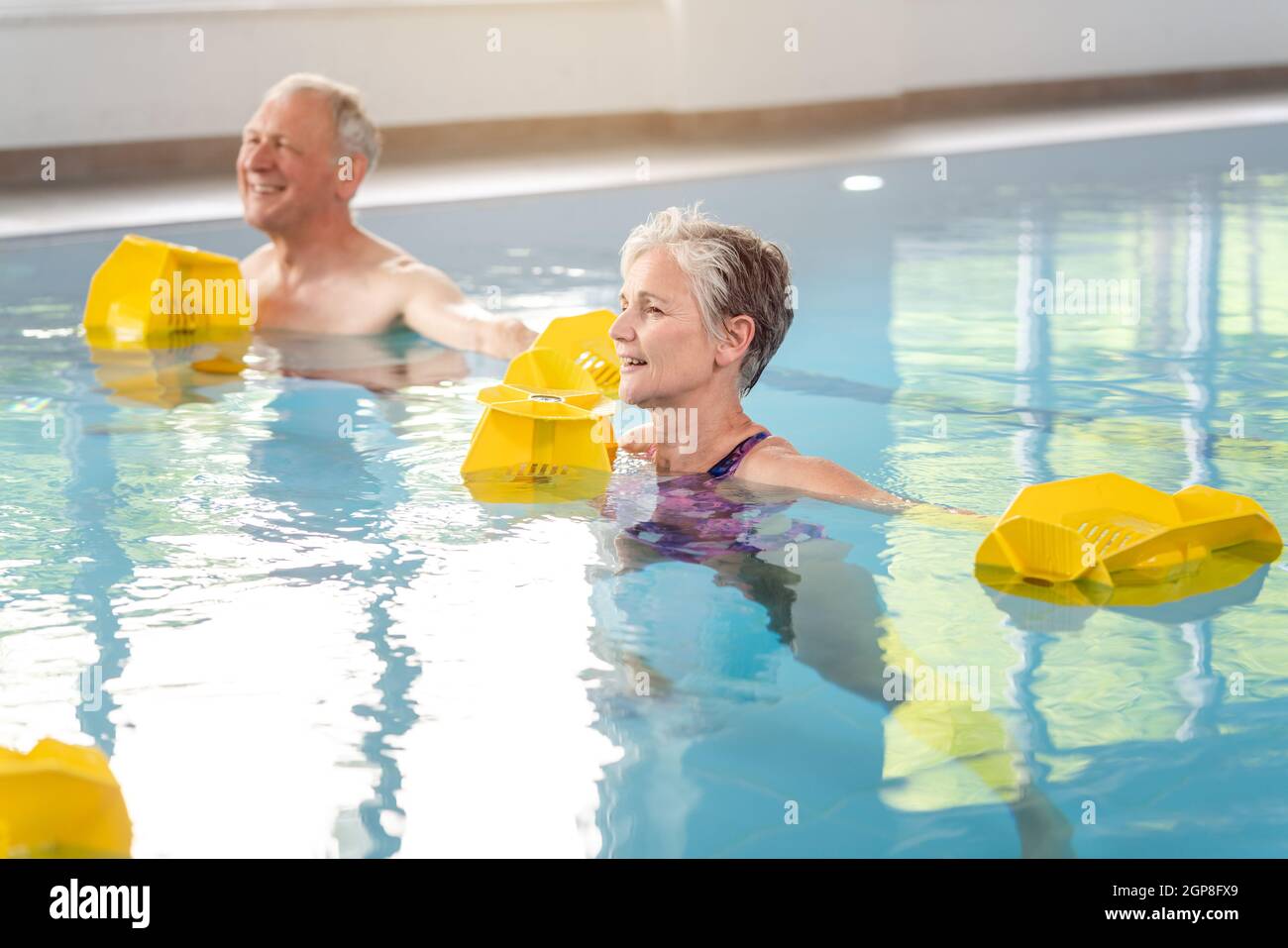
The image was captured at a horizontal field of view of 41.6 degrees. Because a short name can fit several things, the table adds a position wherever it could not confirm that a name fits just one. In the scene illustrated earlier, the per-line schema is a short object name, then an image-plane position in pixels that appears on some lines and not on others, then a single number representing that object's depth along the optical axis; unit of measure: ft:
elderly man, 18.11
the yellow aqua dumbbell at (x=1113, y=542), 10.79
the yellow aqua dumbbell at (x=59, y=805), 7.36
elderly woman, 11.63
